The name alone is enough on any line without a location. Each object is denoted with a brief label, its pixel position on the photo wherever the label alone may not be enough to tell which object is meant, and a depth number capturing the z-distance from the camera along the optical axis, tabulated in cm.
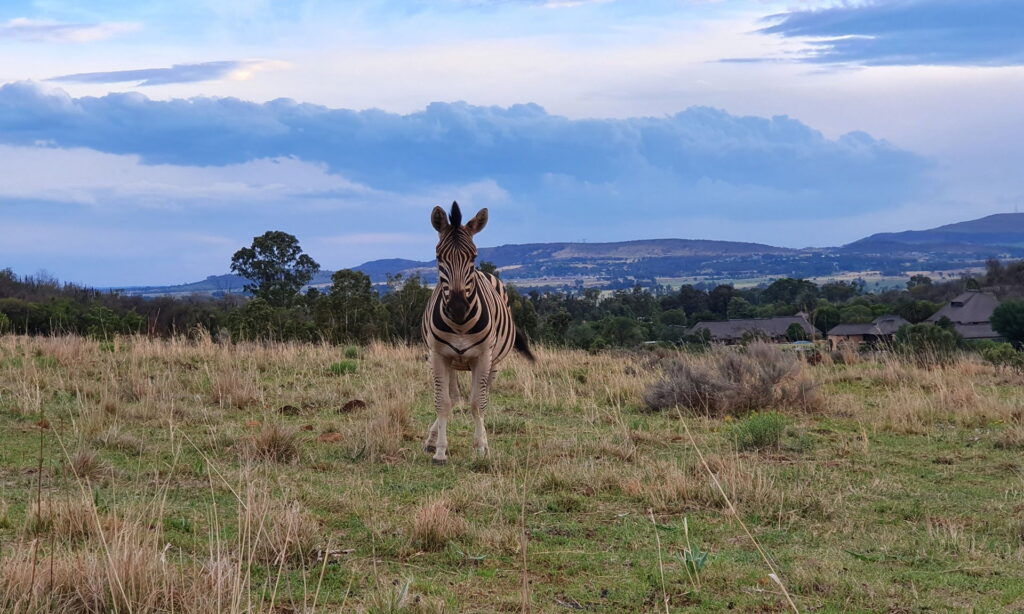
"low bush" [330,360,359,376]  1536
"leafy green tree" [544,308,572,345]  3804
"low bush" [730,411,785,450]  977
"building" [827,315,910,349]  3841
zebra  895
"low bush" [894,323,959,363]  1843
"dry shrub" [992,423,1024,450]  998
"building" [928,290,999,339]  4900
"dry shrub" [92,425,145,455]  866
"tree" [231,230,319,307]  4822
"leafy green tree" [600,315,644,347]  3525
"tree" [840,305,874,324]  4297
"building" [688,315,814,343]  4022
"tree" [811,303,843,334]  4600
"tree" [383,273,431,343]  3195
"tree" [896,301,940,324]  5144
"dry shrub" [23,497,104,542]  546
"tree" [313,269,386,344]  2997
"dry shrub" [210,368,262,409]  1180
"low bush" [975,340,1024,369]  1850
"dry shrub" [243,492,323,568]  531
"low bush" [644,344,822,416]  1248
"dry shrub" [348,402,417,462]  904
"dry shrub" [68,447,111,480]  741
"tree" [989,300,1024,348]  4122
